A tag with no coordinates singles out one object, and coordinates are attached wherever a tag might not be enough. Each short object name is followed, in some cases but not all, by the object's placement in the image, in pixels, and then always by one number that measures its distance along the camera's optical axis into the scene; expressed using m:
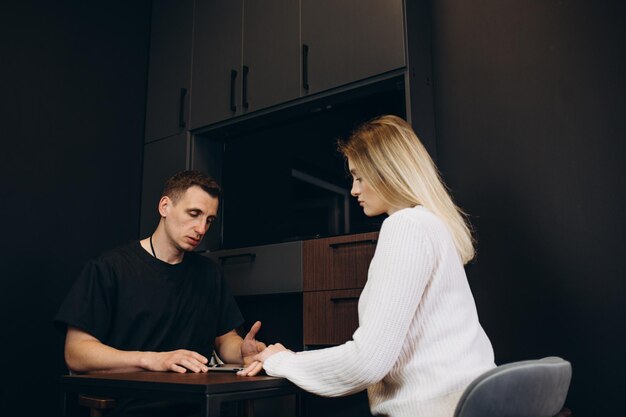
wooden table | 1.00
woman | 1.09
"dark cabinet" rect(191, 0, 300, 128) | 2.49
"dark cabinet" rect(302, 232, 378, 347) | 2.10
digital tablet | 1.33
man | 1.69
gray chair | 0.83
